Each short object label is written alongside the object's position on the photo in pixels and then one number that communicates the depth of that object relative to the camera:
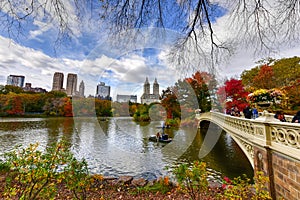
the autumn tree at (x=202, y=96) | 20.59
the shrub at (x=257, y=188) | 2.33
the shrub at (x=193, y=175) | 2.61
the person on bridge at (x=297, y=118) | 4.11
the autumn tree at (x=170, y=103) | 23.56
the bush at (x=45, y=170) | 2.22
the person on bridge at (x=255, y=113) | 7.40
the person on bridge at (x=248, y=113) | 7.78
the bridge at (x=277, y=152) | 2.39
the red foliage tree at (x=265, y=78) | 13.53
